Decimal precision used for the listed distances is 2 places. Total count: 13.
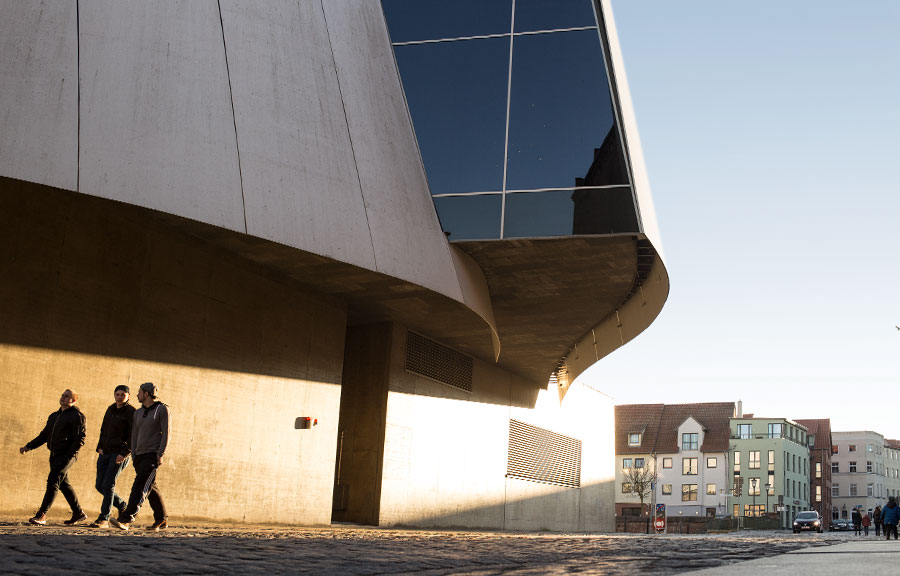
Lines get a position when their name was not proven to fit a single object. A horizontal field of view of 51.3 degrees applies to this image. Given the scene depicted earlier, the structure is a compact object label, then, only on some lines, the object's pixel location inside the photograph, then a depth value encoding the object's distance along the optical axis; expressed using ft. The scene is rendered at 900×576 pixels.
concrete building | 39.45
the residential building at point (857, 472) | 393.70
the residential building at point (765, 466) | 297.12
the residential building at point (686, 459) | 281.54
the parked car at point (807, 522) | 182.29
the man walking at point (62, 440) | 35.62
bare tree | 251.60
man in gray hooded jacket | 35.01
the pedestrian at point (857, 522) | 169.99
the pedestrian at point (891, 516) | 95.71
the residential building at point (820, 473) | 345.72
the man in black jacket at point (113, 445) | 36.32
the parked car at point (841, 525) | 267.18
